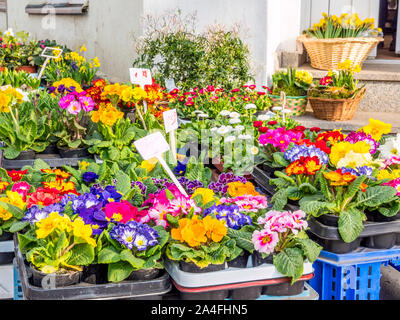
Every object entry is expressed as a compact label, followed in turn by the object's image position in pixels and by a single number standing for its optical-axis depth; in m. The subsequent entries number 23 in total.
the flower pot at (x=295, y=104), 4.39
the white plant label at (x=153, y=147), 1.90
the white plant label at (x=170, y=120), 2.38
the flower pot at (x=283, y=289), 1.75
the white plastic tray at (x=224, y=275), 1.66
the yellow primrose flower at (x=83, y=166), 2.49
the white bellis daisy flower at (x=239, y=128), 2.93
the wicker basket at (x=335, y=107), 4.08
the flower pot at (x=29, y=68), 6.10
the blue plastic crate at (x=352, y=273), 1.97
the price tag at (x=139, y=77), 3.15
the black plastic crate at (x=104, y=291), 1.60
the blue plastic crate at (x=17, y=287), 2.00
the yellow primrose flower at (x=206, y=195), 2.06
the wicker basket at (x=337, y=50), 4.48
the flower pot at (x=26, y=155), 2.85
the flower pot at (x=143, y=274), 1.68
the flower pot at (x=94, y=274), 1.70
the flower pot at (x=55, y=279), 1.62
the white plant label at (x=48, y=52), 5.99
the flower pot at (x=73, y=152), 2.90
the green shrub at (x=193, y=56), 4.13
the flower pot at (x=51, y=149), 2.99
